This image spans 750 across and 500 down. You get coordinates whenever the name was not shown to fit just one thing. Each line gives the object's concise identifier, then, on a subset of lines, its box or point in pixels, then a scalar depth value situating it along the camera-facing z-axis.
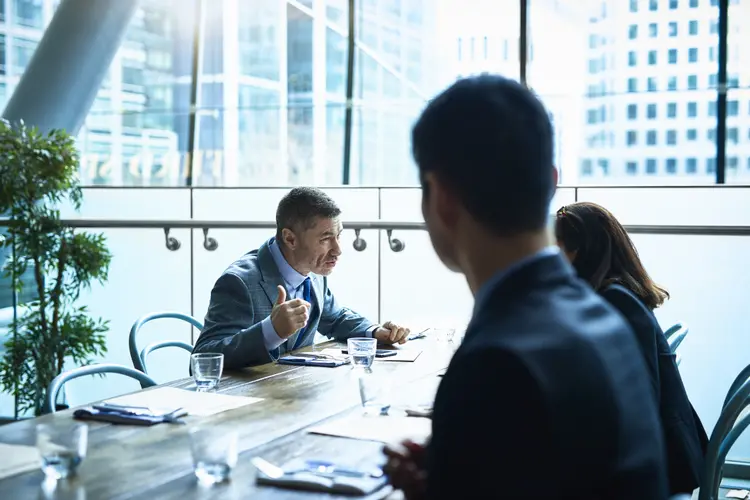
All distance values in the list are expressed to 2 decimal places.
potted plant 4.59
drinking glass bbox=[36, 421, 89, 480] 1.58
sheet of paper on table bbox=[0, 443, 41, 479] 1.62
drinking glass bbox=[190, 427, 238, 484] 1.55
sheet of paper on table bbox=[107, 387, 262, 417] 2.10
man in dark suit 0.93
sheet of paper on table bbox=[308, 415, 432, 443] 1.85
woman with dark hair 2.04
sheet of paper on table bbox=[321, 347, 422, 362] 2.92
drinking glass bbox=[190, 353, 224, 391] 2.34
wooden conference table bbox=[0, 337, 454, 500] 1.51
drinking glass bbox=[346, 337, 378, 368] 2.65
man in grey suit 2.71
